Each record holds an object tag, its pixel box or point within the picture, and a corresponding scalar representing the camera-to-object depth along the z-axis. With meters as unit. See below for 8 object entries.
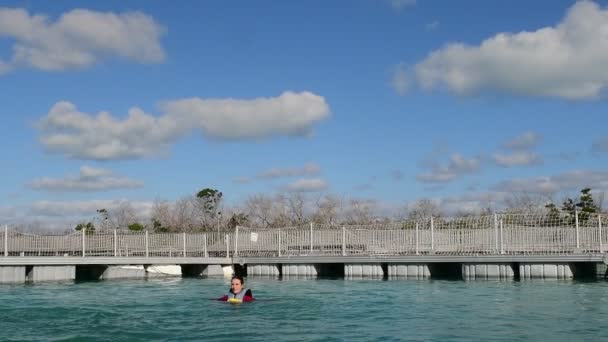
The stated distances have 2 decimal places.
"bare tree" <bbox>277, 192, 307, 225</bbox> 56.69
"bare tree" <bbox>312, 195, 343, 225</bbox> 56.22
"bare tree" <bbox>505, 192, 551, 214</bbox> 49.38
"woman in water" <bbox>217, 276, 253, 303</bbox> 17.53
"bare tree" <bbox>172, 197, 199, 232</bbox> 58.67
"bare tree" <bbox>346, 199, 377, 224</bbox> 56.41
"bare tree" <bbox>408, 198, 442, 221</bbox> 53.82
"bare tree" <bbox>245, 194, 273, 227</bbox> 57.75
